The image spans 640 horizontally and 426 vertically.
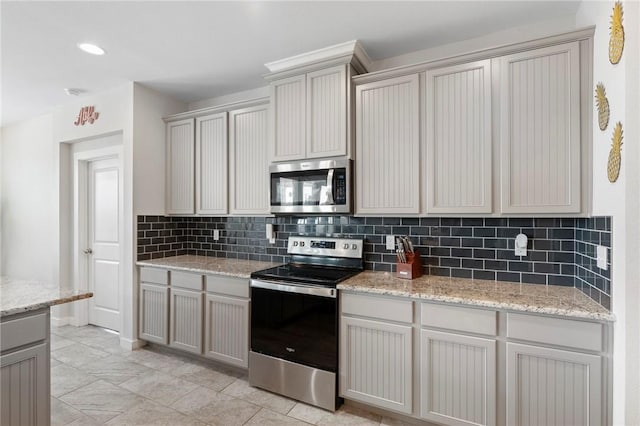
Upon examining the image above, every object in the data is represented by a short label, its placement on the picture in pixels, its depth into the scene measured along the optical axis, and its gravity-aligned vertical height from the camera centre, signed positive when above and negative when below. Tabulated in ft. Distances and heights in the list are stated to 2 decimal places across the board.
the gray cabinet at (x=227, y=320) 8.62 -3.10
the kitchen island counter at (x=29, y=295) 4.97 -1.47
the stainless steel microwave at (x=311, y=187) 8.07 +0.70
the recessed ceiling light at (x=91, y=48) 8.28 +4.48
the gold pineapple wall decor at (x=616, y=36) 4.94 +2.87
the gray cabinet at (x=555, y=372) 5.21 -2.82
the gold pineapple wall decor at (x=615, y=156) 4.99 +0.92
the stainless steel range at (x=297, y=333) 7.25 -2.98
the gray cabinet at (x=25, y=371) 4.84 -2.59
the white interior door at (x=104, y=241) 12.34 -1.15
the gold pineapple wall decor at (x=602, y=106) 5.47 +1.90
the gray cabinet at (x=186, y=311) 9.41 -3.08
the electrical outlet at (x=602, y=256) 5.38 -0.80
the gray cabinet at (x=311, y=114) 8.07 +2.67
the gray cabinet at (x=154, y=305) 10.11 -3.10
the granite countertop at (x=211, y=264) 9.00 -1.70
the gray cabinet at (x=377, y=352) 6.59 -3.10
